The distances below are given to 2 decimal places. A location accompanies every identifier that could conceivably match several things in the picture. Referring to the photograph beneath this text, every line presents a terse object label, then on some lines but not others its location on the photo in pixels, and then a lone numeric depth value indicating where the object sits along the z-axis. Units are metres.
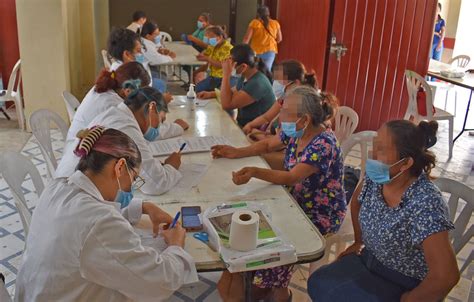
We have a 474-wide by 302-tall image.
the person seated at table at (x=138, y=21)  6.12
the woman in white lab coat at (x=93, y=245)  1.34
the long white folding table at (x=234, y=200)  1.67
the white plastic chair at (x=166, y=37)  7.56
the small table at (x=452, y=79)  5.00
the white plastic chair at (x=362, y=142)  2.67
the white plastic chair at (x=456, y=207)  2.05
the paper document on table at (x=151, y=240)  1.67
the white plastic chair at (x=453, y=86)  6.19
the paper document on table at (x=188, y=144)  2.59
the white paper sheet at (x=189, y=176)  2.15
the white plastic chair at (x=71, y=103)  3.32
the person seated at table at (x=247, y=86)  3.52
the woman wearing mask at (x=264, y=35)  6.52
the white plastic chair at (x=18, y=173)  1.95
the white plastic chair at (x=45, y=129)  2.63
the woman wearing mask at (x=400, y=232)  1.65
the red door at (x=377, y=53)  4.86
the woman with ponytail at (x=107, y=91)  2.65
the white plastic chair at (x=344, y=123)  3.13
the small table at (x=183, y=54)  5.73
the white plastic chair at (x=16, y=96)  4.93
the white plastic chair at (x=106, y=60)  4.72
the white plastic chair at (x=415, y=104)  4.59
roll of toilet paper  1.58
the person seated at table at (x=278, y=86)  3.17
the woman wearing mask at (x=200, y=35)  6.62
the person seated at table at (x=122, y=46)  3.70
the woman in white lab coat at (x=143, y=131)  2.07
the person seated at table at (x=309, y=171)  2.17
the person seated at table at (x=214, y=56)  5.16
